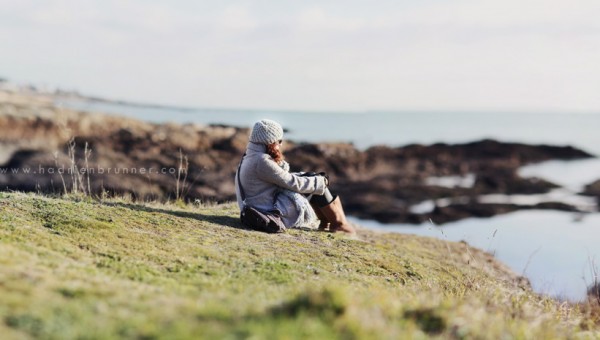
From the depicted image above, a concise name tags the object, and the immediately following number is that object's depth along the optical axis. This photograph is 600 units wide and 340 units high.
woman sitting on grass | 10.23
